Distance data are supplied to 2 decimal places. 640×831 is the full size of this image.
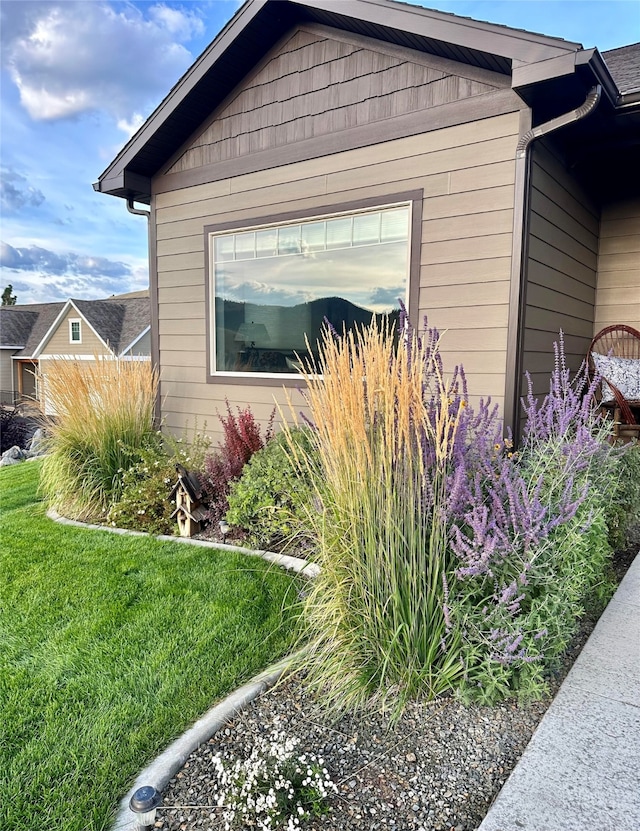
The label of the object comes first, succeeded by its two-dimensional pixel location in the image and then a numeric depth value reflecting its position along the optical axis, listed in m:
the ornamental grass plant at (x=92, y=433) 4.21
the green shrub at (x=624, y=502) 2.93
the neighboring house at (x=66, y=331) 20.61
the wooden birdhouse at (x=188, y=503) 3.70
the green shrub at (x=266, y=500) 3.14
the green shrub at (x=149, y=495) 3.83
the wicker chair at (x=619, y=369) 4.06
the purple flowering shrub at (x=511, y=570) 1.68
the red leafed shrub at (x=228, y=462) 3.75
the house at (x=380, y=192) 3.34
